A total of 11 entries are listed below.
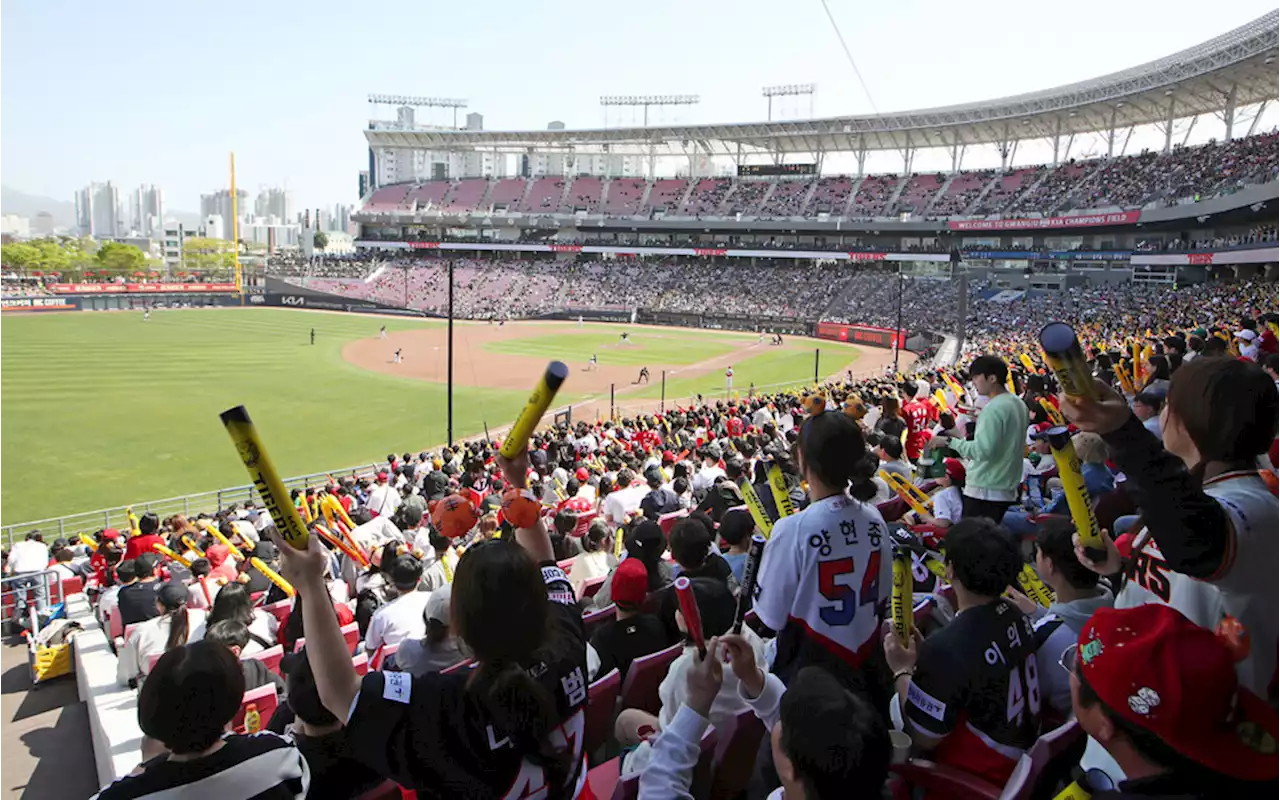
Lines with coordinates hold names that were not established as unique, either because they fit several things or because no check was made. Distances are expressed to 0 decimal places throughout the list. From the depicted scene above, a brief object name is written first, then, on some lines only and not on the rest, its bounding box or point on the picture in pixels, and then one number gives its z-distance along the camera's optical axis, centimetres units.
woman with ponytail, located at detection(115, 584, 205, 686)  622
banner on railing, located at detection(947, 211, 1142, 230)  5353
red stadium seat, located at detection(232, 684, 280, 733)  482
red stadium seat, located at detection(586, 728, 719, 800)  299
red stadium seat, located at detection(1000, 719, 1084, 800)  266
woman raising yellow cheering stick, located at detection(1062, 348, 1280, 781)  240
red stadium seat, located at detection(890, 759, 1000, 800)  271
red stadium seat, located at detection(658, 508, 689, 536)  855
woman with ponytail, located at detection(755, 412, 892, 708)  347
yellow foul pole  7875
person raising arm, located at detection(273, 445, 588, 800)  235
